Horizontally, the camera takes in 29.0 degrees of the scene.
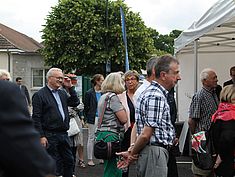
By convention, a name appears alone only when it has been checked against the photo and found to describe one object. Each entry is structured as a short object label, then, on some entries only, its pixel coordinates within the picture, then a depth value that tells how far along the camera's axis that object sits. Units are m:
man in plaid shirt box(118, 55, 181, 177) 3.74
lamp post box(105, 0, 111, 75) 26.41
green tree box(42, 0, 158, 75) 27.81
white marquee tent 8.09
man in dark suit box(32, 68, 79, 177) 5.77
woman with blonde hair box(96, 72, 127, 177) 5.36
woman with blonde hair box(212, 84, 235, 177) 4.31
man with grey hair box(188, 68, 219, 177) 5.95
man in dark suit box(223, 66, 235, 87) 7.68
